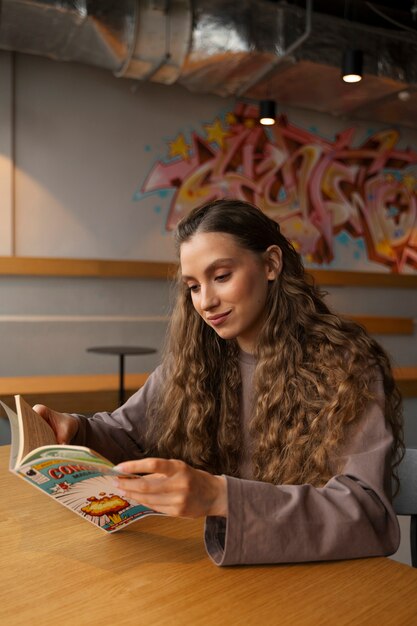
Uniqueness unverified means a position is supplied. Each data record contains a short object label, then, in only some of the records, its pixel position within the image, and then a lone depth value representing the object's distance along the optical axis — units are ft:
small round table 13.65
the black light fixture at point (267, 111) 15.48
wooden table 2.71
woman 3.23
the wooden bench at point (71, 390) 13.17
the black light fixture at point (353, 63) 12.93
